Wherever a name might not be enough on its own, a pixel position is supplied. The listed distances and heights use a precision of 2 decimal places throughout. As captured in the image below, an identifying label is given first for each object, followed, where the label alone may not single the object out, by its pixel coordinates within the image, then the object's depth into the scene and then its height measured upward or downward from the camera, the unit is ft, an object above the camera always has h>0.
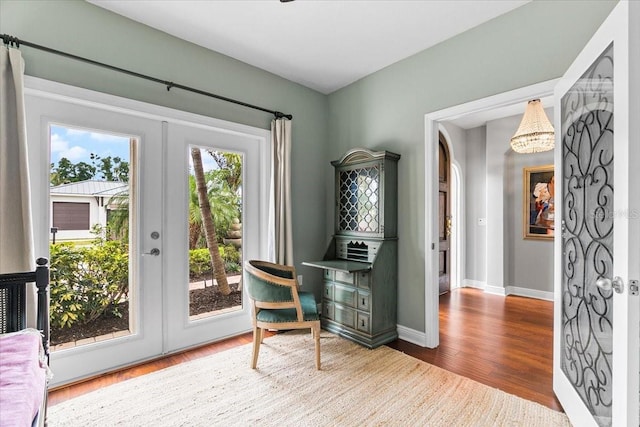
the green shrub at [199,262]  9.16 -1.47
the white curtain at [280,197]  10.26 +0.50
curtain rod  6.26 +3.41
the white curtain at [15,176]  6.04 +0.74
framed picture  14.08 +0.39
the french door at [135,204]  6.99 +0.24
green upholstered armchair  7.66 -2.32
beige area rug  5.90 -3.88
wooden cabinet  9.15 -1.47
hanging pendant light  11.27 +2.89
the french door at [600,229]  4.15 -0.31
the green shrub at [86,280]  7.21 -1.61
